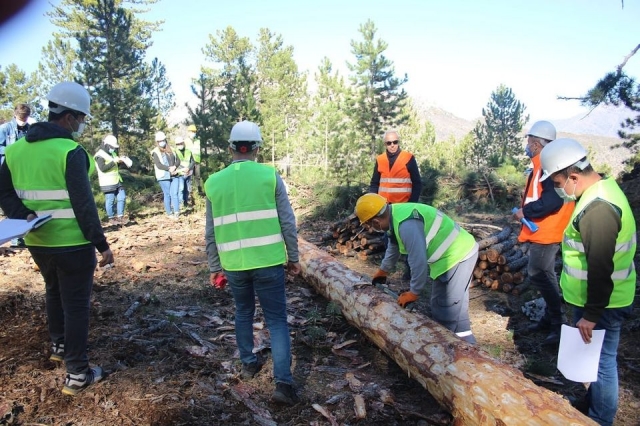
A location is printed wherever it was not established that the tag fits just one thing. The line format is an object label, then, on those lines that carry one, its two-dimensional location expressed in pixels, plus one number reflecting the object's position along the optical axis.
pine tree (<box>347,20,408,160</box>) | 27.75
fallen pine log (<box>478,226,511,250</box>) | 6.56
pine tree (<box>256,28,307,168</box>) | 25.76
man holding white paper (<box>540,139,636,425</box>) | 2.61
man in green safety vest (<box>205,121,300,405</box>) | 3.21
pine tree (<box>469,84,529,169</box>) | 33.06
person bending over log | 3.57
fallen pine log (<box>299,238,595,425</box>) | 2.61
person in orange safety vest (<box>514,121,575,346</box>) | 4.27
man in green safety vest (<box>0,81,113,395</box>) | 3.12
